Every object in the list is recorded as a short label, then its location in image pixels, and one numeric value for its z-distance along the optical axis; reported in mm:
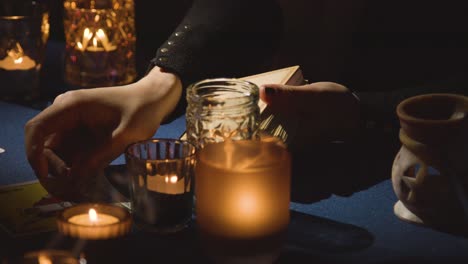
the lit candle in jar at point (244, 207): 883
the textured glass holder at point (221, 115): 1009
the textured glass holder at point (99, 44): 1492
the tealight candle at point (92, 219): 883
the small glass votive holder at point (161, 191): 947
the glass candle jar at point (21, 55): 1397
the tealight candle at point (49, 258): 844
